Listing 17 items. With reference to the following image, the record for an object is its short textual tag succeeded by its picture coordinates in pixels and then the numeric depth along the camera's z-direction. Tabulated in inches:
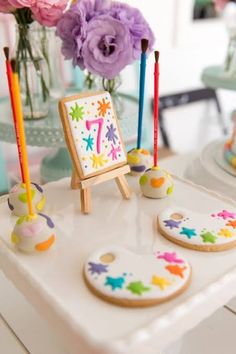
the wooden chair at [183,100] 76.6
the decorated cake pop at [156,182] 28.3
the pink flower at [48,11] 31.3
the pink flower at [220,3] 42.7
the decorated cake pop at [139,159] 31.7
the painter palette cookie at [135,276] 19.7
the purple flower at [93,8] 30.5
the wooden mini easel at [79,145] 24.8
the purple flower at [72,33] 30.5
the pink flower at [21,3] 30.5
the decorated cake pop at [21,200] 25.8
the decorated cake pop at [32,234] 22.5
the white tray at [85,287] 18.3
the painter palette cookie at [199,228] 23.7
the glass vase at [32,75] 39.1
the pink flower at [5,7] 32.3
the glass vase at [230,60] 48.4
